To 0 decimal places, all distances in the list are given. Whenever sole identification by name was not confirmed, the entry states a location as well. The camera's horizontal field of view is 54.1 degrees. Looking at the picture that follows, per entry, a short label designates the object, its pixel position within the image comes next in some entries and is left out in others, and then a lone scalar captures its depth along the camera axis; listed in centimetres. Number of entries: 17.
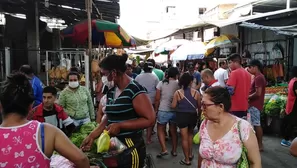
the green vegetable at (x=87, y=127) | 450
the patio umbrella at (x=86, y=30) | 674
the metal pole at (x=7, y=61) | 599
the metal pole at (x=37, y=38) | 870
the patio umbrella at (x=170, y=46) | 1405
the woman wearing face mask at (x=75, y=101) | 514
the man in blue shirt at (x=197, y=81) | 892
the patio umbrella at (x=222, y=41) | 1057
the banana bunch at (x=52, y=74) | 631
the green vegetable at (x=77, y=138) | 397
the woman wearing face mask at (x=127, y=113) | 270
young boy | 397
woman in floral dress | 251
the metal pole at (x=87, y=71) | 616
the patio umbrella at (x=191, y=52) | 1115
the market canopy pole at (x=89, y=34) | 580
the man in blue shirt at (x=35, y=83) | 526
